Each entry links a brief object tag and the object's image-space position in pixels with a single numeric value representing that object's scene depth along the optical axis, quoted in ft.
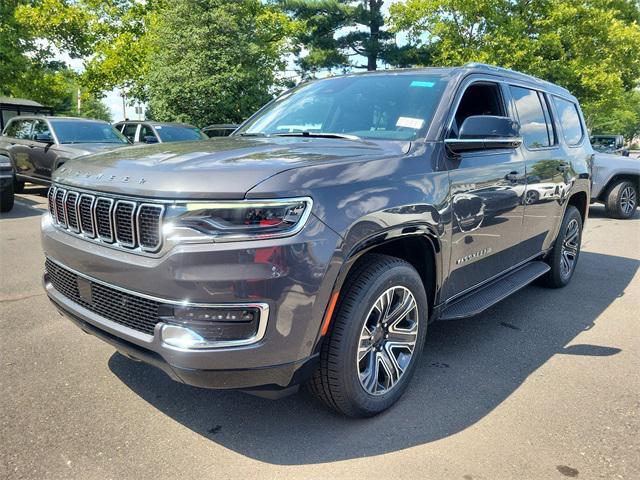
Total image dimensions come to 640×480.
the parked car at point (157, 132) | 40.57
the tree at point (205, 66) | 65.57
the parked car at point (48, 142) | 32.63
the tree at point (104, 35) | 62.80
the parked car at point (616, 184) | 34.83
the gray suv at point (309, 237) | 7.18
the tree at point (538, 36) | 71.72
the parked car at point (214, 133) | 52.14
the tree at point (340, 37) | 94.32
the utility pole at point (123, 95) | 79.07
